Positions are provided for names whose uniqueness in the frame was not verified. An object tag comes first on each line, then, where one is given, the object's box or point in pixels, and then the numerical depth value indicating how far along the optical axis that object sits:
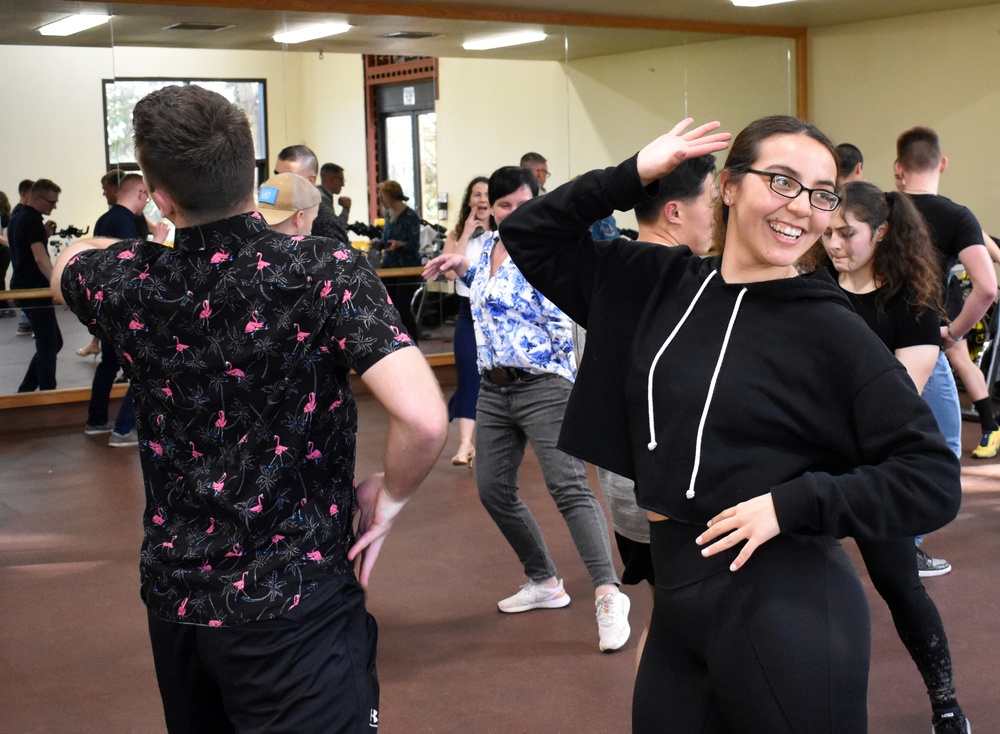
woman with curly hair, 2.77
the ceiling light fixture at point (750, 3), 8.75
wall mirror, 7.95
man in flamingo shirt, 1.62
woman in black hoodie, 1.60
